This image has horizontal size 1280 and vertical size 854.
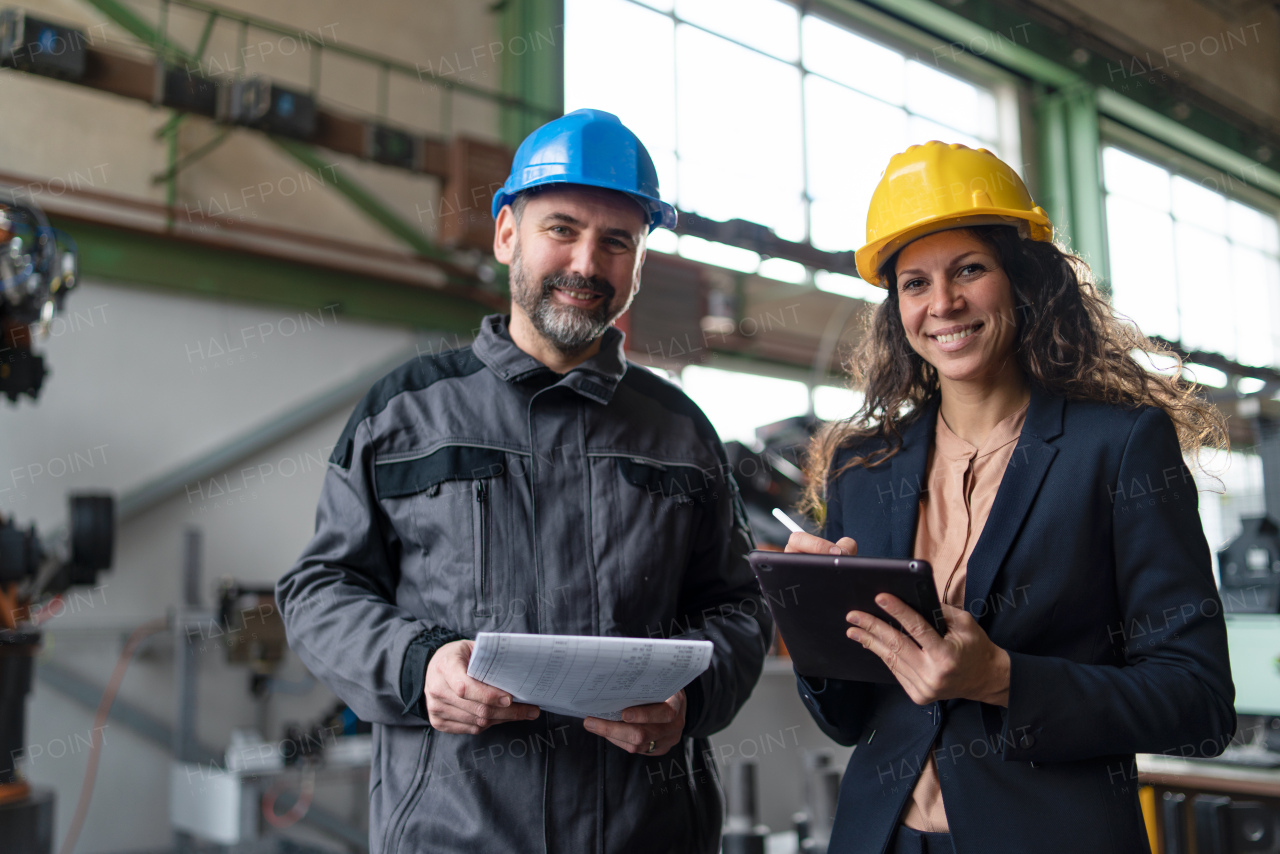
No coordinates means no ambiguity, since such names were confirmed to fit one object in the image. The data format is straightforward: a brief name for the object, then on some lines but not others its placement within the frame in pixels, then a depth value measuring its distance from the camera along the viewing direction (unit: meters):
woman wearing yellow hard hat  1.12
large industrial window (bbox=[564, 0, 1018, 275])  7.27
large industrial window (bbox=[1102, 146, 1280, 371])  10.68
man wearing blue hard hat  1.37
